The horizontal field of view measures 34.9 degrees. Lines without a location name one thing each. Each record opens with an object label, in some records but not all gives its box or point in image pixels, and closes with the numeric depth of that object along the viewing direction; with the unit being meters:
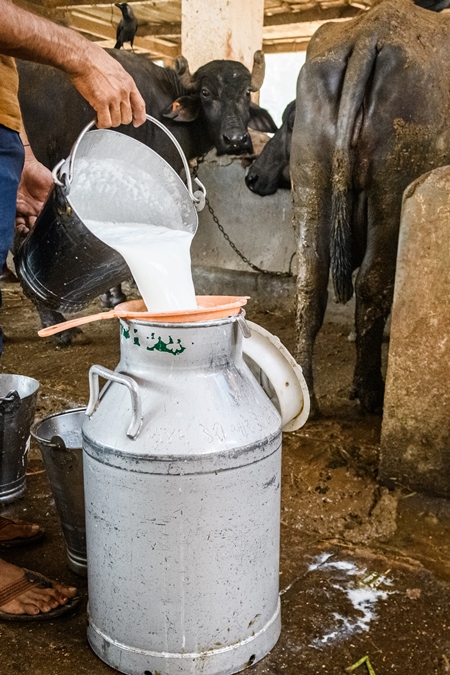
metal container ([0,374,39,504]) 2.51
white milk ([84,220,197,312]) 1.86
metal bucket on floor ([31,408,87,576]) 2.12
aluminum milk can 1.69
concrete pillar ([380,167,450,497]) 2.59
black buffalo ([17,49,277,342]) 6.29
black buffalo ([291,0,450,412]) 3.32
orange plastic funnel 1.69
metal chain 5.87
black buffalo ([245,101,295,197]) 5.68
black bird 6.95
